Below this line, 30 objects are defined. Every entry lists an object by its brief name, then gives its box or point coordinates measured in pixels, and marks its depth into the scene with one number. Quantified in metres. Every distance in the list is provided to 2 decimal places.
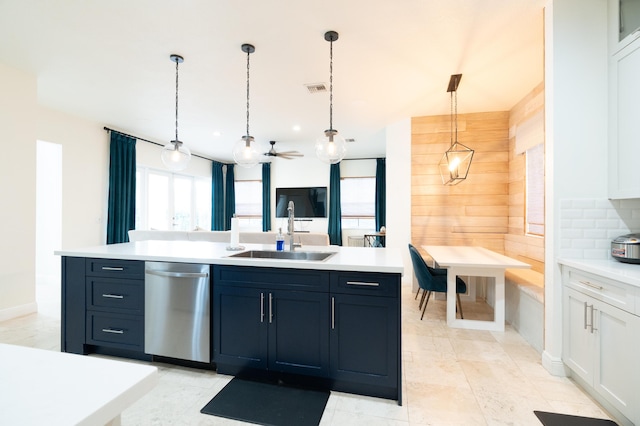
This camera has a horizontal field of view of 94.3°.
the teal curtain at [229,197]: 8.35
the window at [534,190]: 3.37
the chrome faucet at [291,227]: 2.58
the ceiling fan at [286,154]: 5.40
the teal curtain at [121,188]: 5.09
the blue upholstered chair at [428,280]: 3.23
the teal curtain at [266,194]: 8.05
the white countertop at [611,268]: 1.59
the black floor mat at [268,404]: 1.75
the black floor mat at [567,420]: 1.70
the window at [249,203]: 8.44
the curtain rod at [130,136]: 5.14
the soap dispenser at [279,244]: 2.59
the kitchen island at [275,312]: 1.88
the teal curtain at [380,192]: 7.38
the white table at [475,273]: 2.94
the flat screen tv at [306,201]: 7.71
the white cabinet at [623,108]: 1.89
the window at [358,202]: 7.63
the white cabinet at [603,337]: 1.58
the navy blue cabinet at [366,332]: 1.85
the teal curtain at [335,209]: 7.60
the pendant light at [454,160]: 3.50
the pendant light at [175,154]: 2.84
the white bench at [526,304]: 2.62
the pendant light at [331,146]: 2.63
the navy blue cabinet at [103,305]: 2.30
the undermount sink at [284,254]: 2.46
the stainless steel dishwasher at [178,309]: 2.16
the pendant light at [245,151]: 2.92
